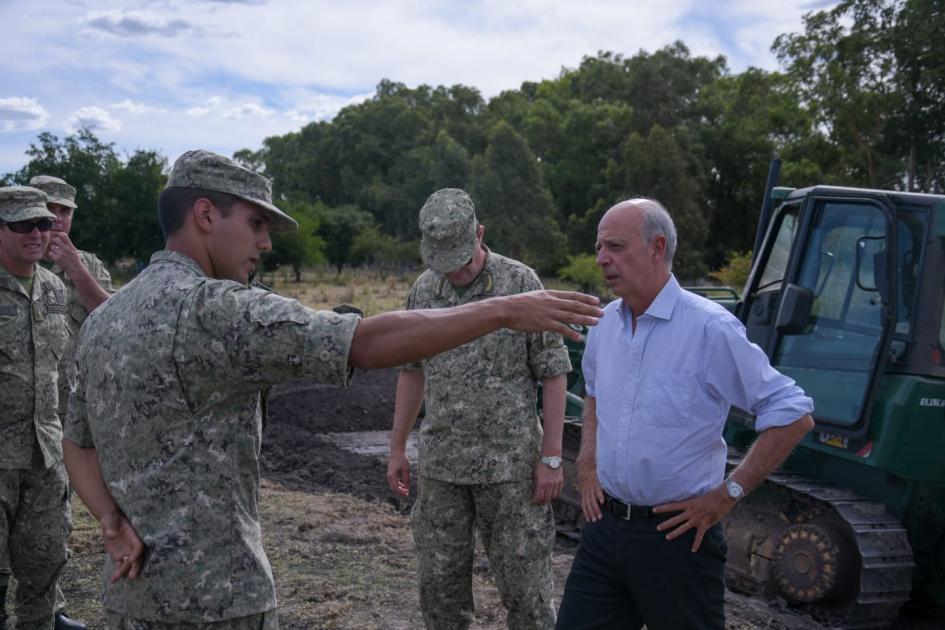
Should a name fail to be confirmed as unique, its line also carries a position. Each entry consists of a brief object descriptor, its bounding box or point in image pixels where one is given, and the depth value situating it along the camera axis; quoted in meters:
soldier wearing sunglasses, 4.48
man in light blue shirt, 3.10
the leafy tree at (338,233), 51.28
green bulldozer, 5.33
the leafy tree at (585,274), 30.83
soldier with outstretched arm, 2.19
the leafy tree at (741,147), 38.78
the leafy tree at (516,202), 41.44
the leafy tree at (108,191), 35.22
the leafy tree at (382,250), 47.84
